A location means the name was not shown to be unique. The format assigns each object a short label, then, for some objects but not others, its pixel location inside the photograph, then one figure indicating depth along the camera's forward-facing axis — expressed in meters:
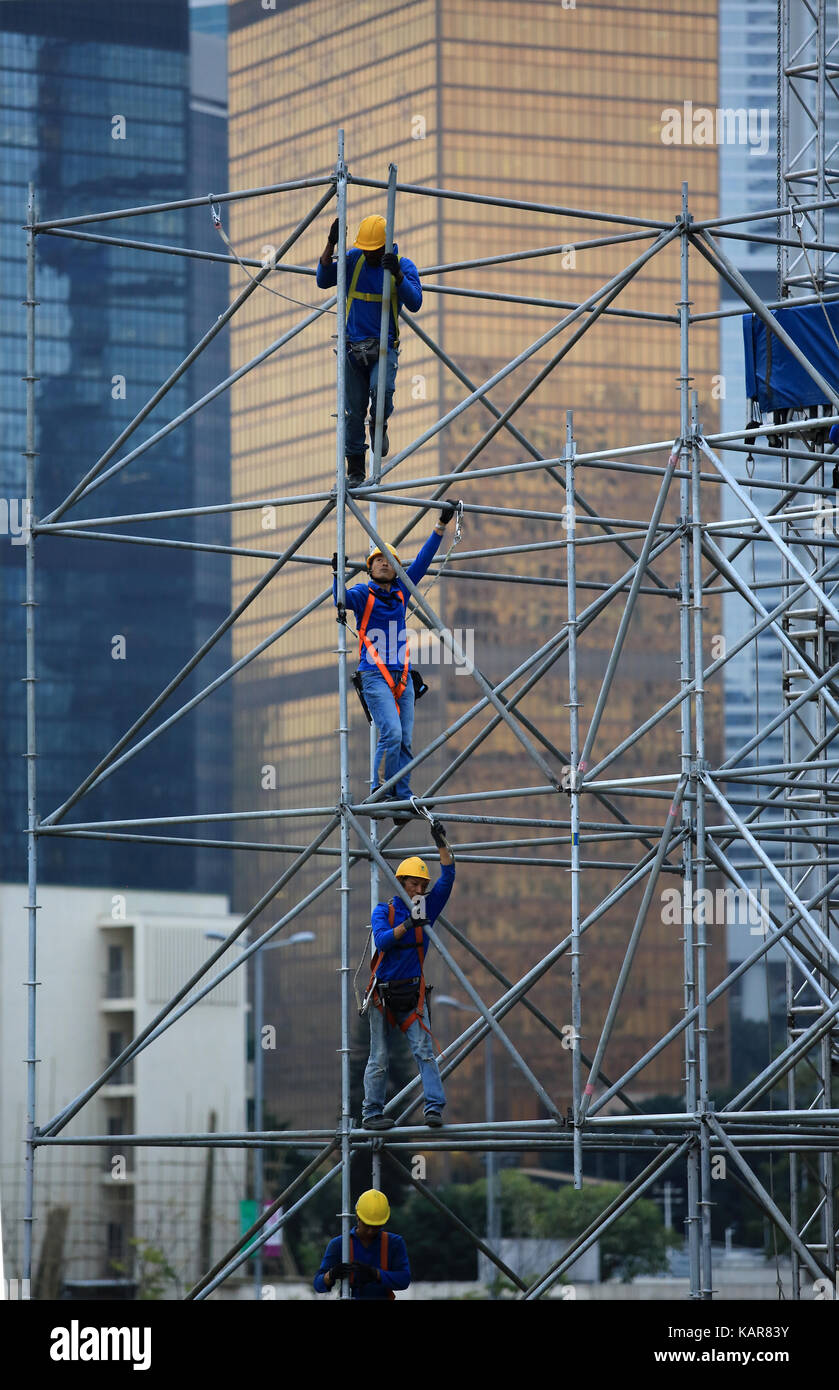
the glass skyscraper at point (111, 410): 127.19
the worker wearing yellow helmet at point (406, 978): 17.81
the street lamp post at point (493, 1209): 73.75
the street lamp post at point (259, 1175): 61.22
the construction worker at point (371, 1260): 17.95
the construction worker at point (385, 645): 19.09
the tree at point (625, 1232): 80.88
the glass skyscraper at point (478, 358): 115.12
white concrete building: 97.12
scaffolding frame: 17.92
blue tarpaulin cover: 22.44
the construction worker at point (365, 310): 19.83
